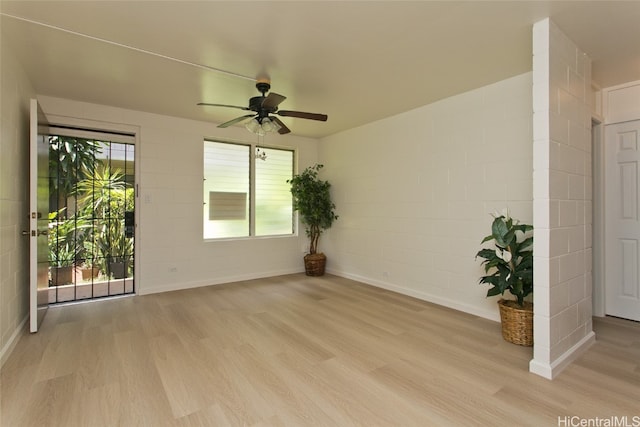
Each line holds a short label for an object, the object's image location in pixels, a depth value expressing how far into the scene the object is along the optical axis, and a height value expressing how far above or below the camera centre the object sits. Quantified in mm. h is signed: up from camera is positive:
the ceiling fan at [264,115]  2885 +970
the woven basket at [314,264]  5281 -862
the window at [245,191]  4848 +382
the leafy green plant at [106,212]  4032 +17
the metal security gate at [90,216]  3869 -38
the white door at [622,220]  3180 -44
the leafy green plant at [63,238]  3863 -320
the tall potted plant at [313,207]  5176 +123
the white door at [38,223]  2742 -95
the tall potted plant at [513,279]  2574 -556
